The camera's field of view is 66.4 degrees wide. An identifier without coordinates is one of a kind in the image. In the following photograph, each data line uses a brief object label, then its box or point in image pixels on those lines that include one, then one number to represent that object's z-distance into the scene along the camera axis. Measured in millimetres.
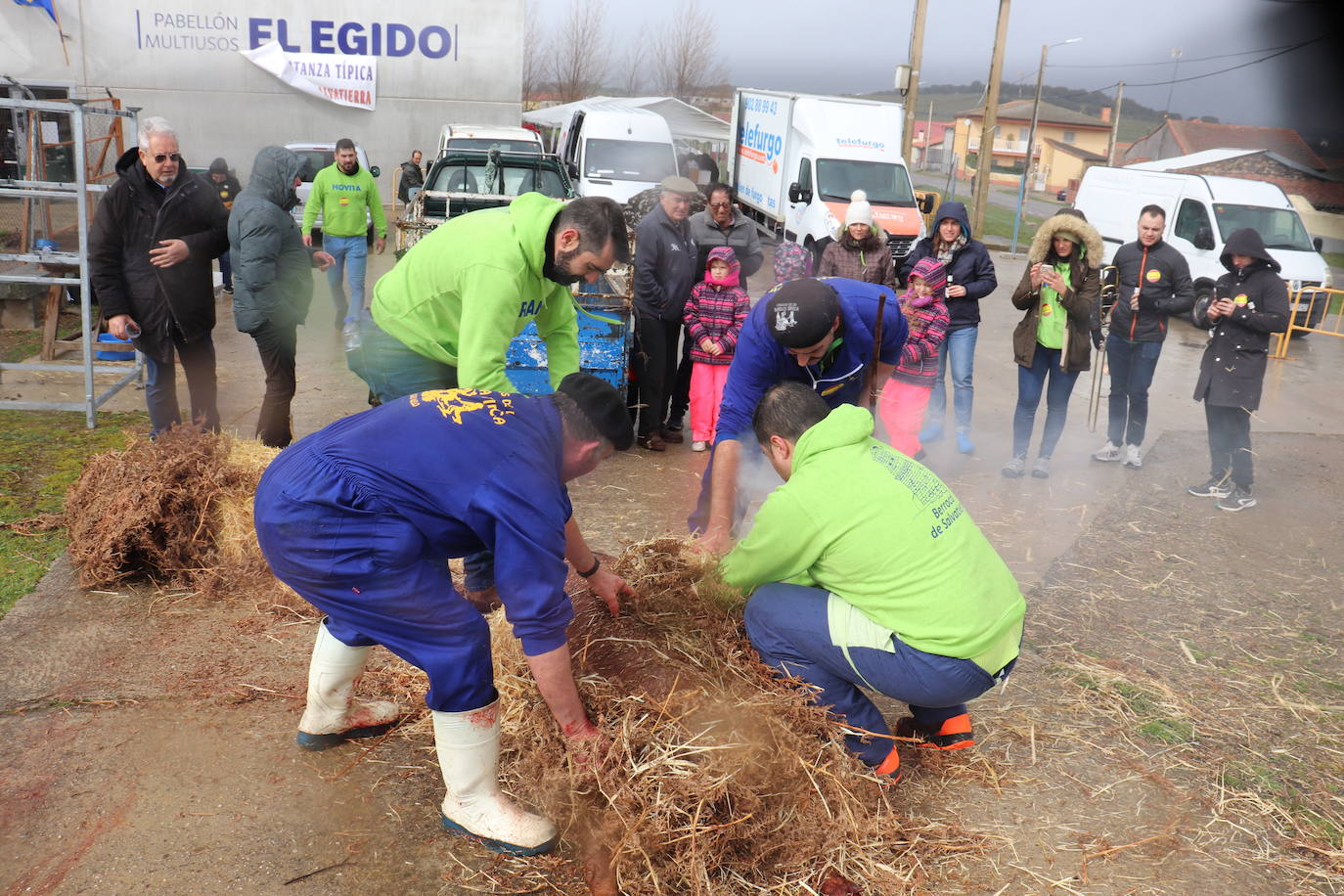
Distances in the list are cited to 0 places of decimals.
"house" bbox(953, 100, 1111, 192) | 74188
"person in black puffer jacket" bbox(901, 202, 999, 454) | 7562
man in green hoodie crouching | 3074
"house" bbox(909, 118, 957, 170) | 90131
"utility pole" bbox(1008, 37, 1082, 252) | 23709
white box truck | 17219
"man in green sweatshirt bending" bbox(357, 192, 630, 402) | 3676
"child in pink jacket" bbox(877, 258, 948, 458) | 6445
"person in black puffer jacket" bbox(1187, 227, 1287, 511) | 6824
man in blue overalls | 2691
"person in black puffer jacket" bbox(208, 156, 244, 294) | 12336
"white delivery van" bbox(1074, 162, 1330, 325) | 15367
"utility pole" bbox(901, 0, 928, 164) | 23188
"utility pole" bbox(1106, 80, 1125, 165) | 37894
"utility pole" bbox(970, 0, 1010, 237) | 22672
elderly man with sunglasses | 5801
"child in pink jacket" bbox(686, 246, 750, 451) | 7074
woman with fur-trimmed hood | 7141
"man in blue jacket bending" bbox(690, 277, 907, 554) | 4074
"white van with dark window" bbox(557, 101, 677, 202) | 18312
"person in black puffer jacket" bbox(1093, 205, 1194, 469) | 7387
